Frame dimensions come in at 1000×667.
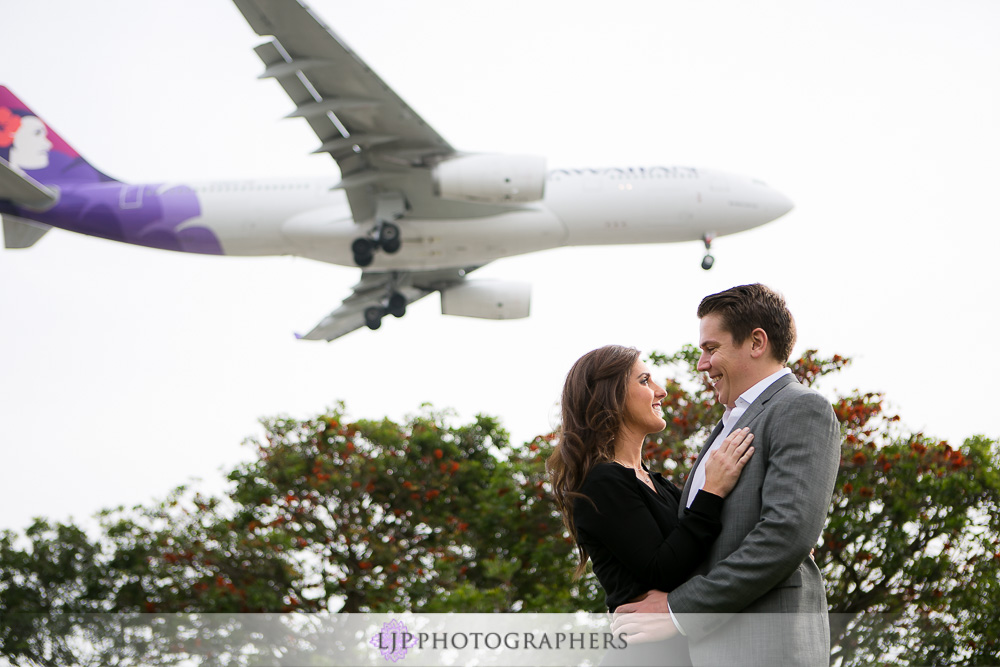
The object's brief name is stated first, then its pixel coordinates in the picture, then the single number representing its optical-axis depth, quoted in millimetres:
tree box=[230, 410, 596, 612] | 11633
